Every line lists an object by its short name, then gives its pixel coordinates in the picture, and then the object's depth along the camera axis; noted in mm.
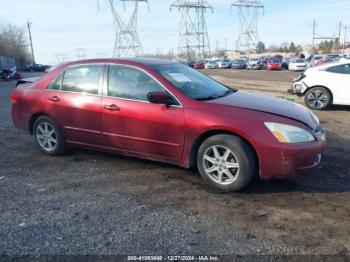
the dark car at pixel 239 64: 55906
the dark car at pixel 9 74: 30097
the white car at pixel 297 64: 38500
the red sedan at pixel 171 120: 4156
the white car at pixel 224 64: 60062
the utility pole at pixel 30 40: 82119
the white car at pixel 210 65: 62094
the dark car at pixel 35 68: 64625
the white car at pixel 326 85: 9977
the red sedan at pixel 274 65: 45594
